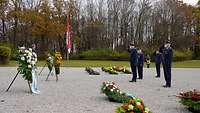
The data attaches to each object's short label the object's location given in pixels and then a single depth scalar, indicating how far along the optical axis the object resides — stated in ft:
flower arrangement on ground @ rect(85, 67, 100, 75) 51.30
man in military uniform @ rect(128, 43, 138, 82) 38.04
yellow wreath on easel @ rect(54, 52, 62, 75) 40.08
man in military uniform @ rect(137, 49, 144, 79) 43.79
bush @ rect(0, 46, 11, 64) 72.06
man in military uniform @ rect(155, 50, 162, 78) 47.32
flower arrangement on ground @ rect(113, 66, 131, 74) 55.75
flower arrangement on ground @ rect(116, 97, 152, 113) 11.47
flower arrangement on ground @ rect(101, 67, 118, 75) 53.68
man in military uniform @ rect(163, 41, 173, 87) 33.35
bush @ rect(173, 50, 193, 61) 116.75
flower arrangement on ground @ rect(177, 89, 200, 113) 19.21
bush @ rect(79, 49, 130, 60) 123.57
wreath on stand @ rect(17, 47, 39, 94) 28.04
